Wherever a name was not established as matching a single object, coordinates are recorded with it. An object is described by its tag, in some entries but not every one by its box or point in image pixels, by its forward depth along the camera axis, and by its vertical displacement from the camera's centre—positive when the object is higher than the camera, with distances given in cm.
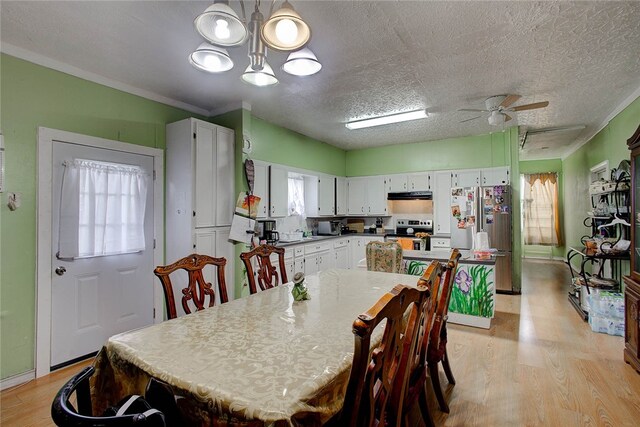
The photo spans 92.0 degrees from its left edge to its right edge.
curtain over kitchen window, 540 +42
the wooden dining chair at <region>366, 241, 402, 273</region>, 343 -43
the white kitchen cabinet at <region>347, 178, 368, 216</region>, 643 +48
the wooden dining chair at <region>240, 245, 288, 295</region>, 230 -37
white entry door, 267 -64
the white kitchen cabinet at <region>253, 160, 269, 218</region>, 427 +47
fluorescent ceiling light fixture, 406 +137
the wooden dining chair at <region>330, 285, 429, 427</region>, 89 -50
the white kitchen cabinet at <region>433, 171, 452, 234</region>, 551 +28
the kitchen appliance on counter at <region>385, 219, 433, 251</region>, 582 -19
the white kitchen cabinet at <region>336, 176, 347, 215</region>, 630 +48
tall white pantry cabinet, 332 +30
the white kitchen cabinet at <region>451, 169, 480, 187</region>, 530 +69
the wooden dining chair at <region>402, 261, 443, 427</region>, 151 -76
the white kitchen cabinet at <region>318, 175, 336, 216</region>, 575 +46
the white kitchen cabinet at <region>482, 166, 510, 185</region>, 507 +70
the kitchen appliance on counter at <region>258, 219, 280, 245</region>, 433 -18
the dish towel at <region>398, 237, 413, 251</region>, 518 -42
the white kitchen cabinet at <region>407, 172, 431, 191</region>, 574 +69
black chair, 68 -45
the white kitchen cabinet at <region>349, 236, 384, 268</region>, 595 -55
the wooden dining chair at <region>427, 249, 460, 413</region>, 182 -71
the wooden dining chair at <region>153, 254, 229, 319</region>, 174 -37
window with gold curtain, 777 +19
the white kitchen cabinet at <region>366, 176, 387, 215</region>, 620 +46
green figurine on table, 190 -44
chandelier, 149 +97
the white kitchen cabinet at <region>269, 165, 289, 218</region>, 455 +42
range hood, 574 +44
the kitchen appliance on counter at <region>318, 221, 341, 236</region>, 581 -19
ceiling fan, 330 +123
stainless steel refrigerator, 482 -2
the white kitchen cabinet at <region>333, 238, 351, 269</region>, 557 -64
